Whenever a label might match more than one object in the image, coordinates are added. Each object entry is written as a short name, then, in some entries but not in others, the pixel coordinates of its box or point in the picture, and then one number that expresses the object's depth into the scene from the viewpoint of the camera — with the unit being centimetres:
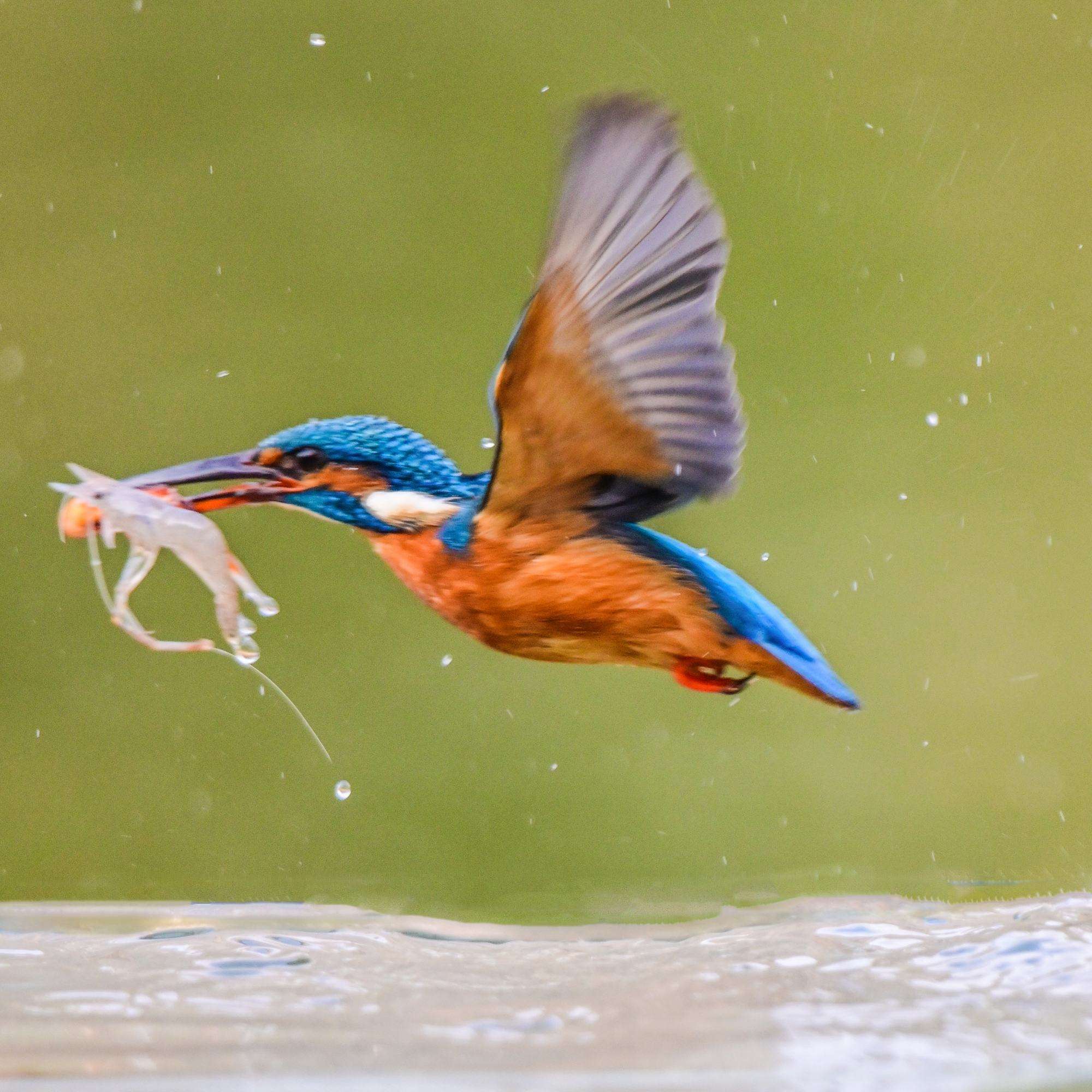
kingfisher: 570
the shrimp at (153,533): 573
